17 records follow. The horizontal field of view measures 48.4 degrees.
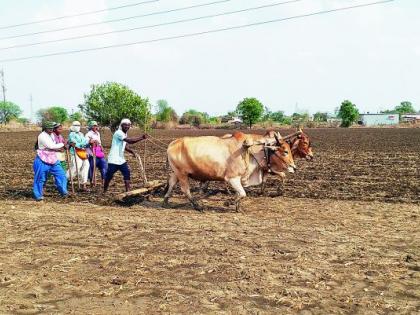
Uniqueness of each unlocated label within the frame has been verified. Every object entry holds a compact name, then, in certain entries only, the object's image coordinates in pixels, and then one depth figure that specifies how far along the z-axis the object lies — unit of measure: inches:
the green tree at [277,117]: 4722.0
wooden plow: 413.7
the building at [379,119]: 4530.0
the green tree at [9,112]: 4400.1
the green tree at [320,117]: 4513.5
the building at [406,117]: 4832.9
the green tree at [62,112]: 4835.1
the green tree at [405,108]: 6906.0
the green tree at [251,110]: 3607.3
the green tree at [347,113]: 3695.9
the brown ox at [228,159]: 395.5
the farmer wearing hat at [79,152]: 502.0
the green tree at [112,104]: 1533.0
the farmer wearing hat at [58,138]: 463.5
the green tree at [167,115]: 3735.2
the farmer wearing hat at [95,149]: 515.5
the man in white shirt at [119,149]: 443.5
